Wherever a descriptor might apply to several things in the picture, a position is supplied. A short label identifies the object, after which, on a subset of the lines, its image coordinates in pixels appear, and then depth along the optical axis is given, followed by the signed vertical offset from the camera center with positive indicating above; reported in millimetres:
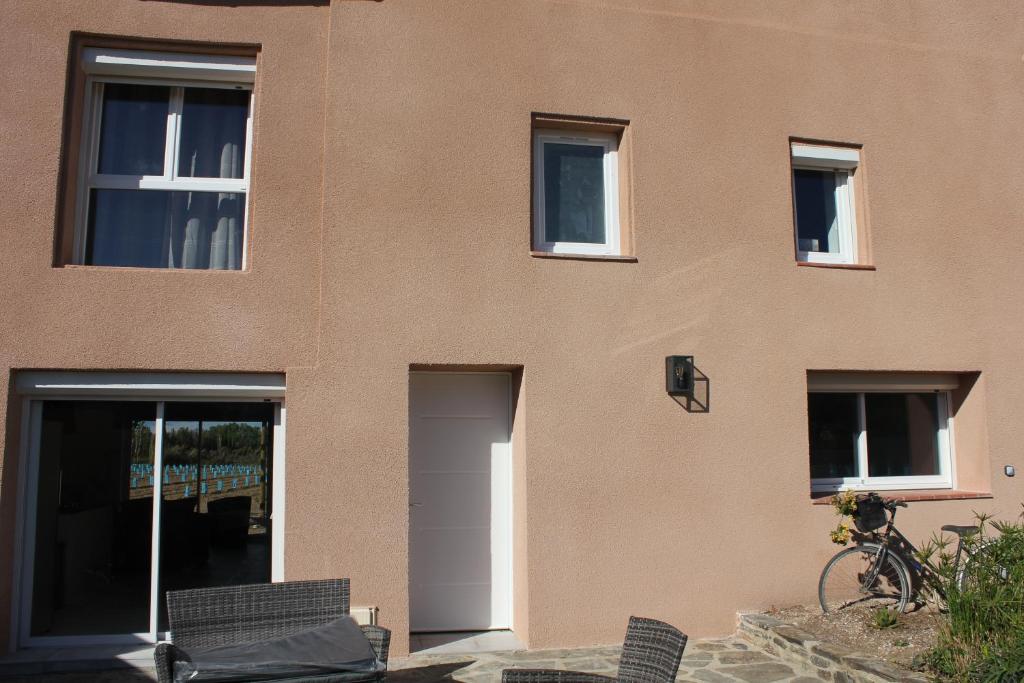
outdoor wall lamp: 6914 +649
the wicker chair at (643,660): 3971 -1023
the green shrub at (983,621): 4832 -1020
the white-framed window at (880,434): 7684 +186
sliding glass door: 6367 -443
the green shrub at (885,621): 6324 -1268
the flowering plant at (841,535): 7027 -685
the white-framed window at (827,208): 7797 +2332
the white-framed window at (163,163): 6676 +2362
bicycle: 6852 -970
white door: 6992 -426
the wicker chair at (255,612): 4848 -961
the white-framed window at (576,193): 7227 +2285
